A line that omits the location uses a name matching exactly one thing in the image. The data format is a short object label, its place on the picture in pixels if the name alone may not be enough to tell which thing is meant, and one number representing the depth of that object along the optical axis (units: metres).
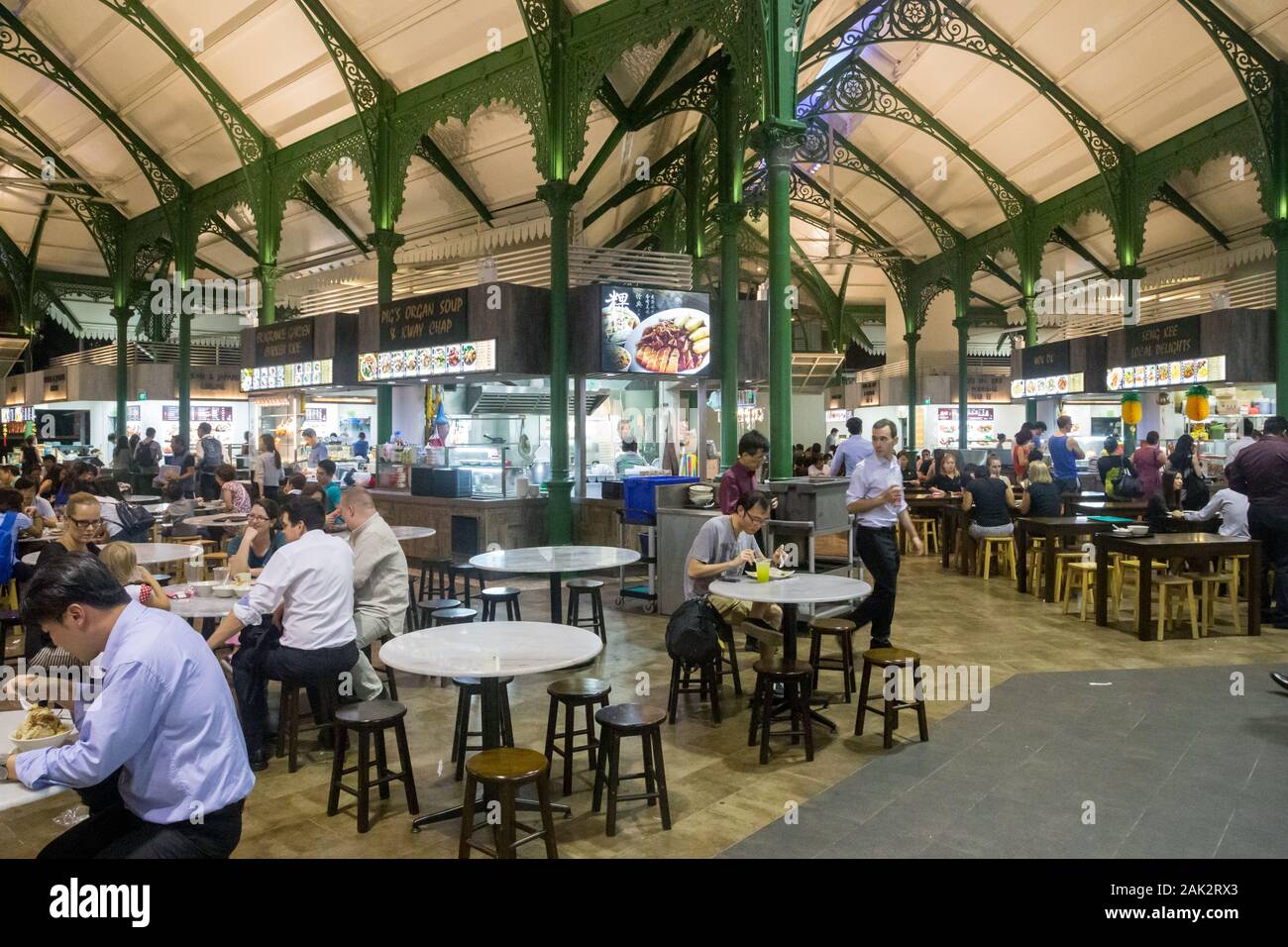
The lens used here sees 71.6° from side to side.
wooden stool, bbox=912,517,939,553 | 13.60
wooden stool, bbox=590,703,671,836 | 3.76
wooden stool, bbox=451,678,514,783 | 4.31
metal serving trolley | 8.74
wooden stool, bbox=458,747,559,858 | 3.20
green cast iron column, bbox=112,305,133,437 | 19.20
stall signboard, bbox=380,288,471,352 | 11.20
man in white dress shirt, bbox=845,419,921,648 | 6.39
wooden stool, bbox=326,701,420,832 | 3.86
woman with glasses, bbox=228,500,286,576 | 5.65
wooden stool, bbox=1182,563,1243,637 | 7.58
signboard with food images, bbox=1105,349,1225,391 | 12.30
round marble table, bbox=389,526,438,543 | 7.89
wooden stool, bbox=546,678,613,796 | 4.14
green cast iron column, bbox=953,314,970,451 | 19.02
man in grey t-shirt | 5.39
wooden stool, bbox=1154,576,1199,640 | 7.48
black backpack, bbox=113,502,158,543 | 7.52
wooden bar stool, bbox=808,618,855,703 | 5.70
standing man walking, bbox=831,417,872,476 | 9.58
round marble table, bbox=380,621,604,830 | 3.55
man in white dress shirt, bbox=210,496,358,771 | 4.26
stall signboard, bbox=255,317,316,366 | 14.21
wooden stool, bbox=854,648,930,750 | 4.90
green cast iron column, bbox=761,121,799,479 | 7.78
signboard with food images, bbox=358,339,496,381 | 10.95
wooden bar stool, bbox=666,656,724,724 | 5.29
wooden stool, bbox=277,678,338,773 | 4.68
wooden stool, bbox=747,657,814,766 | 4.66
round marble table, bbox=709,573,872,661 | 4.83
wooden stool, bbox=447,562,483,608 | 7.39
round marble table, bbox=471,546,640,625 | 6.12
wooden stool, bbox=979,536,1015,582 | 10.68
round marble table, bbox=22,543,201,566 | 6.54
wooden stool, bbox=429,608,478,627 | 5.89
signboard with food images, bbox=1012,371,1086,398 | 15.41
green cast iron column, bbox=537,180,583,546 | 10.70
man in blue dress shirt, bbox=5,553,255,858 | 2.28
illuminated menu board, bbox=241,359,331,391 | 13.94
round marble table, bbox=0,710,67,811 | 2.24
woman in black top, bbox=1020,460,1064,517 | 9.59
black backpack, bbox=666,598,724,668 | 4.95
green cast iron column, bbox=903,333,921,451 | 20.92
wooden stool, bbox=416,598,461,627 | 6.18
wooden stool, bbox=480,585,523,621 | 6.35
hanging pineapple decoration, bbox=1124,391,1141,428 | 14.05
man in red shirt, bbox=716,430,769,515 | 7.06
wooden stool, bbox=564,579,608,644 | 6.88
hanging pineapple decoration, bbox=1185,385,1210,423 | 11.93
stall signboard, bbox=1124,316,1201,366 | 12.72
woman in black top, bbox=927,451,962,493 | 13.31
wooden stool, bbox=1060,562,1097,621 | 8.47
